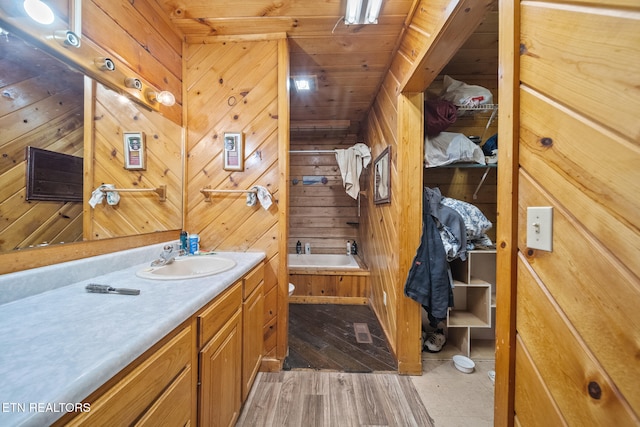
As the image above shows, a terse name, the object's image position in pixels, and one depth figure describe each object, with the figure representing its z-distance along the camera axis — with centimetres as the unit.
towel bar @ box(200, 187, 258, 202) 166
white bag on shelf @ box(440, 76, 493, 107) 187
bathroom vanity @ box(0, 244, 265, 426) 41
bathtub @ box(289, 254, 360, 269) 330
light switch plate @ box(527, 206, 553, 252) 55
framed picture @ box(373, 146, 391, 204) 194
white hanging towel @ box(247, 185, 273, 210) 164
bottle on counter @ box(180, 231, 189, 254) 153
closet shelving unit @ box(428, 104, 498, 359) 180
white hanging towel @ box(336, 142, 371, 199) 269
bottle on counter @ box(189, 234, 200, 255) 155
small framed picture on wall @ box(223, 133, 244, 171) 167
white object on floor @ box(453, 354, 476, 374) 166
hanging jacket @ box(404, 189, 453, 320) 158
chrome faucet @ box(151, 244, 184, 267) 123
